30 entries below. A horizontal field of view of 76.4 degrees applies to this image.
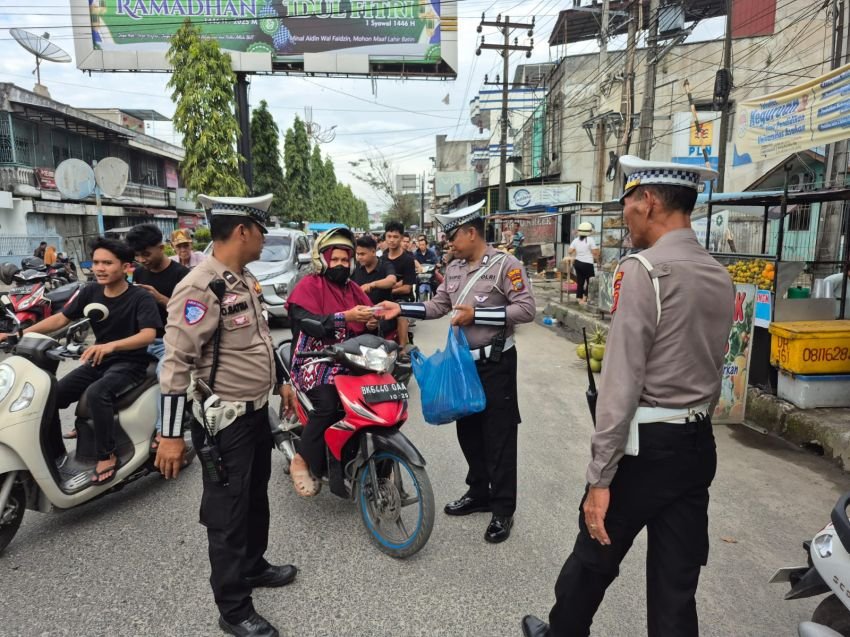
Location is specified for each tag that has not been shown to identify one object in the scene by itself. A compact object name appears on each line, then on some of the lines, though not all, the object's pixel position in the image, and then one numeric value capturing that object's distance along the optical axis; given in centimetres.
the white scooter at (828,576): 178
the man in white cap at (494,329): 314
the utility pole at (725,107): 1062
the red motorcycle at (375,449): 288
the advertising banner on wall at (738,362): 516
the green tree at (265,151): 2703
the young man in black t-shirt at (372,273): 620
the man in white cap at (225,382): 220
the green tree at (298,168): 3319
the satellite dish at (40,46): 2117
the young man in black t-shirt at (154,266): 443
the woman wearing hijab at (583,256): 1164
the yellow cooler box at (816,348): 470
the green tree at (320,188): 4188
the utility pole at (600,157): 2388
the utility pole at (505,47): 2331
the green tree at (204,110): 1526
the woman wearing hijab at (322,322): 315
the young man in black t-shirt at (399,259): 702
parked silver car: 984
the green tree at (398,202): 4053
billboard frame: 2111
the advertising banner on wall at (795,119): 488
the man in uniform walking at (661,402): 170
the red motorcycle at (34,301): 734
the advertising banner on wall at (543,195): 2489
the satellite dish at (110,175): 1046
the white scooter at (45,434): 294
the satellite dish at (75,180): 1042
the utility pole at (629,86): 1446
